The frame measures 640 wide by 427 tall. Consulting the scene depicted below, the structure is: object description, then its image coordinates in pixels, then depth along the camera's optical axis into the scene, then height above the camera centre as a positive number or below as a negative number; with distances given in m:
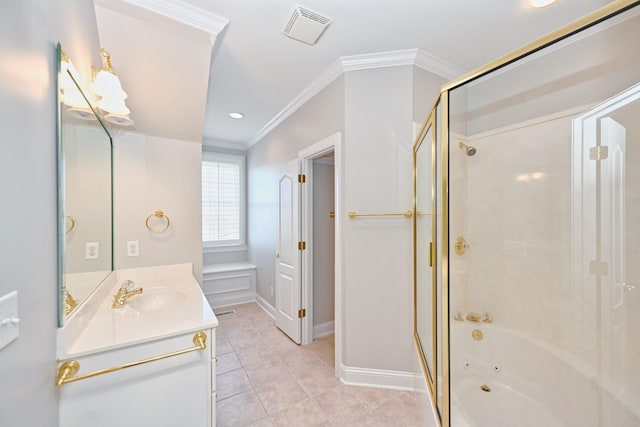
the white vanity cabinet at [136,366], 0.95 -0.66
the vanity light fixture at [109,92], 1.28 +0.65
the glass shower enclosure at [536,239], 1.28 -0.17
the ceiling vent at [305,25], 1.50 +1.23
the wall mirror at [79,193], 0.92 +0.10
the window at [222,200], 3.96 +0.23
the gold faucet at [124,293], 1.39 -0.49
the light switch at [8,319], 0.58 -0.26
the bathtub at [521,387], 1.32 -1.07
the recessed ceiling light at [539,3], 1.41 +1.23
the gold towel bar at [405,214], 1.88 -0.01
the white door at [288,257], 2.60 -0.50
